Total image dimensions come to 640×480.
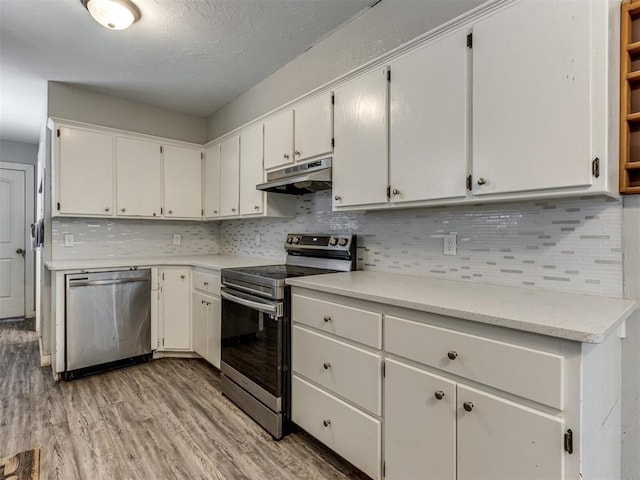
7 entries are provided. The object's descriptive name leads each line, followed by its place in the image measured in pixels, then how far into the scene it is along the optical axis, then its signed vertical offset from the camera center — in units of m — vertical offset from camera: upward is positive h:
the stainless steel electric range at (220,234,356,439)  1.95 -0.54
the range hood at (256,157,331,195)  2.17 +0.41
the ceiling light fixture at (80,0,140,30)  1.87 +1.27
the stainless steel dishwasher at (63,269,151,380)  2.71 -0.68
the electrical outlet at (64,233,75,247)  3.12 -0.02
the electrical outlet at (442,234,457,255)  1.83 -0.02
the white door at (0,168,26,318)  4.66 -0.05
